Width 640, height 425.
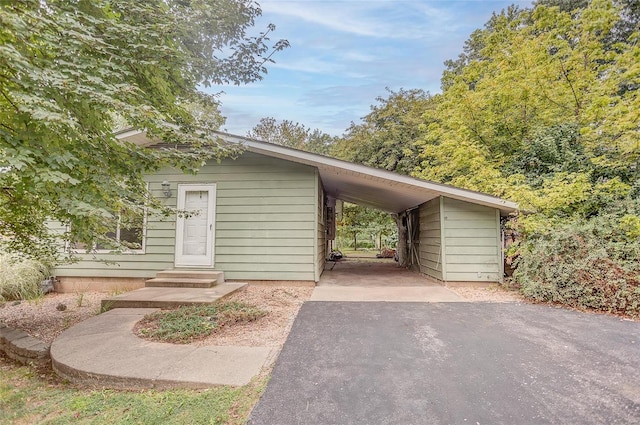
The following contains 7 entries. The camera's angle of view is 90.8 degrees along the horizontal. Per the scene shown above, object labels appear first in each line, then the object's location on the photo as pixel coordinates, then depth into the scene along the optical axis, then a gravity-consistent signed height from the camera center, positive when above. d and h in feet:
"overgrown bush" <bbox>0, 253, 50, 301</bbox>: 19.06 -3.11
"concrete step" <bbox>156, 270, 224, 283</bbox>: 20.02 -2.75
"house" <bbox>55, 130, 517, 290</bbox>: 20.98 +0.13
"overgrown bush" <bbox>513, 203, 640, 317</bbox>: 14.56 -1.47
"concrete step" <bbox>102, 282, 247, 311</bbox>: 14.90 -3.30
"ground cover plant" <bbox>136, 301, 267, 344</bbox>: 10.94 -3.46
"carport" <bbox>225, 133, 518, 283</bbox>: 19.63 +1.53
